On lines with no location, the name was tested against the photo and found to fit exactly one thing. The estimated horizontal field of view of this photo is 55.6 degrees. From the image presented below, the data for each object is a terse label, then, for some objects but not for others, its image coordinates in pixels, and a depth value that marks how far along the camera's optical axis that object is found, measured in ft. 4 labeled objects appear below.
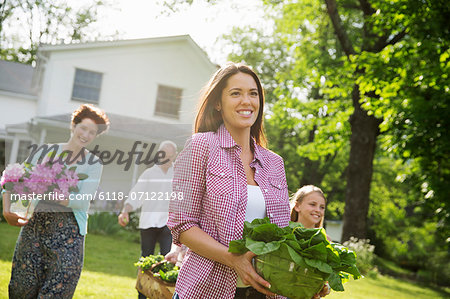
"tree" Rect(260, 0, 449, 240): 29.17
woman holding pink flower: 9.34
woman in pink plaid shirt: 5.71
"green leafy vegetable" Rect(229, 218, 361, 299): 4.97
